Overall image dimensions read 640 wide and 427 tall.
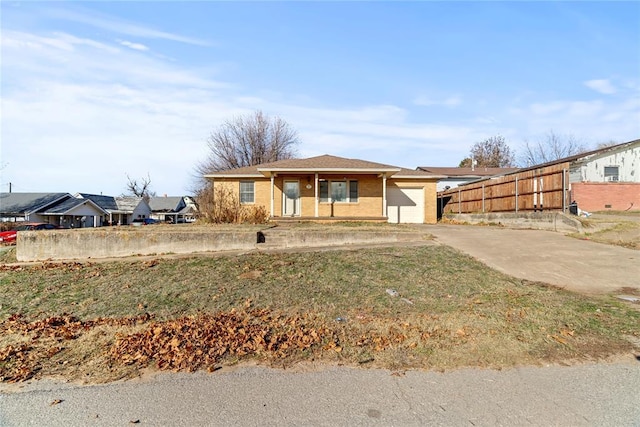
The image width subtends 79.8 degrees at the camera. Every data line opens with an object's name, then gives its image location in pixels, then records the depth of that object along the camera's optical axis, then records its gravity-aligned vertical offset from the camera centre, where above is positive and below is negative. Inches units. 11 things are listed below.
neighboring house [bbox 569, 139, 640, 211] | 843.4 +88.8
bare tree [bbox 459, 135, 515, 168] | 2038.6 +275.5
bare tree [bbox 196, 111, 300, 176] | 1529.3 +237.1
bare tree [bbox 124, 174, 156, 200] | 3106.1 +142.9
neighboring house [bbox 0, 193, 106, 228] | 1615.4 -4.9
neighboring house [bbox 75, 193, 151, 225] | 2038.9 -2.6
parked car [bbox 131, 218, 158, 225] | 2241.4 -80.7
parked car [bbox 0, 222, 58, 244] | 909.8 -65.5
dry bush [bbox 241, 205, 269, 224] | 707.8 -15.1
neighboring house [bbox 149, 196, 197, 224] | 2815.0 -12.4
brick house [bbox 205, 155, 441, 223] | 778.2 +35.2
